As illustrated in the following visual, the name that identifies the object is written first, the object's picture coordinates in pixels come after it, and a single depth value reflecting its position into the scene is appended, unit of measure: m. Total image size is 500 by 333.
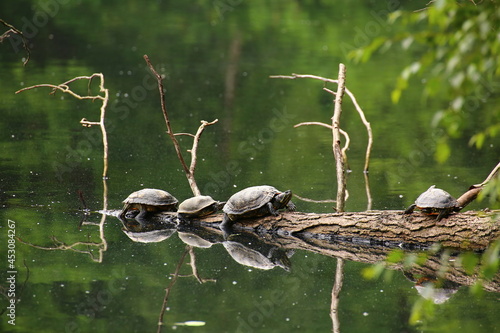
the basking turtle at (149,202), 15.95
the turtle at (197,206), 15.59
